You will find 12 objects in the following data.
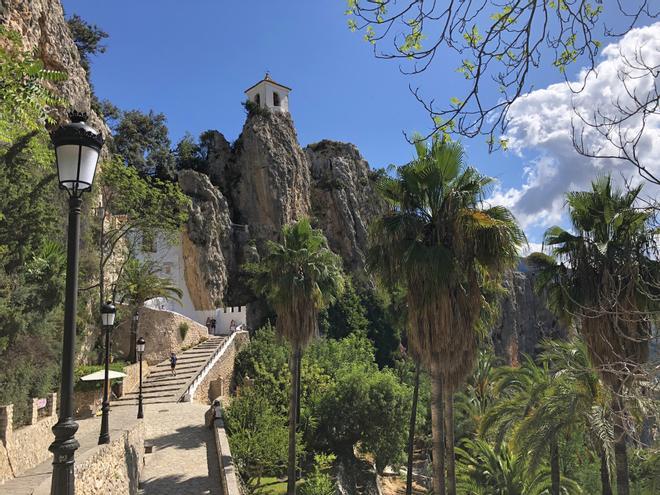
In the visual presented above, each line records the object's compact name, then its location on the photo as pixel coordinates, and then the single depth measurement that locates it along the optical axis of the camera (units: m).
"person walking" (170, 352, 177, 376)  26.36
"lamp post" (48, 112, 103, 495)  3.87
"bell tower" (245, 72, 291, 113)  55.31
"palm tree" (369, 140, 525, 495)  10.00
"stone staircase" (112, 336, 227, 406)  22.94
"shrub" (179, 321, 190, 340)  31.11
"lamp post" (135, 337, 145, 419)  17.22
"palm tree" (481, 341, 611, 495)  12.62
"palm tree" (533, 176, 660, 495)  10.41
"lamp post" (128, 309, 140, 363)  27.14
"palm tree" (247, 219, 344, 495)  16.80
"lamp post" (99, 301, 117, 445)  11.16
